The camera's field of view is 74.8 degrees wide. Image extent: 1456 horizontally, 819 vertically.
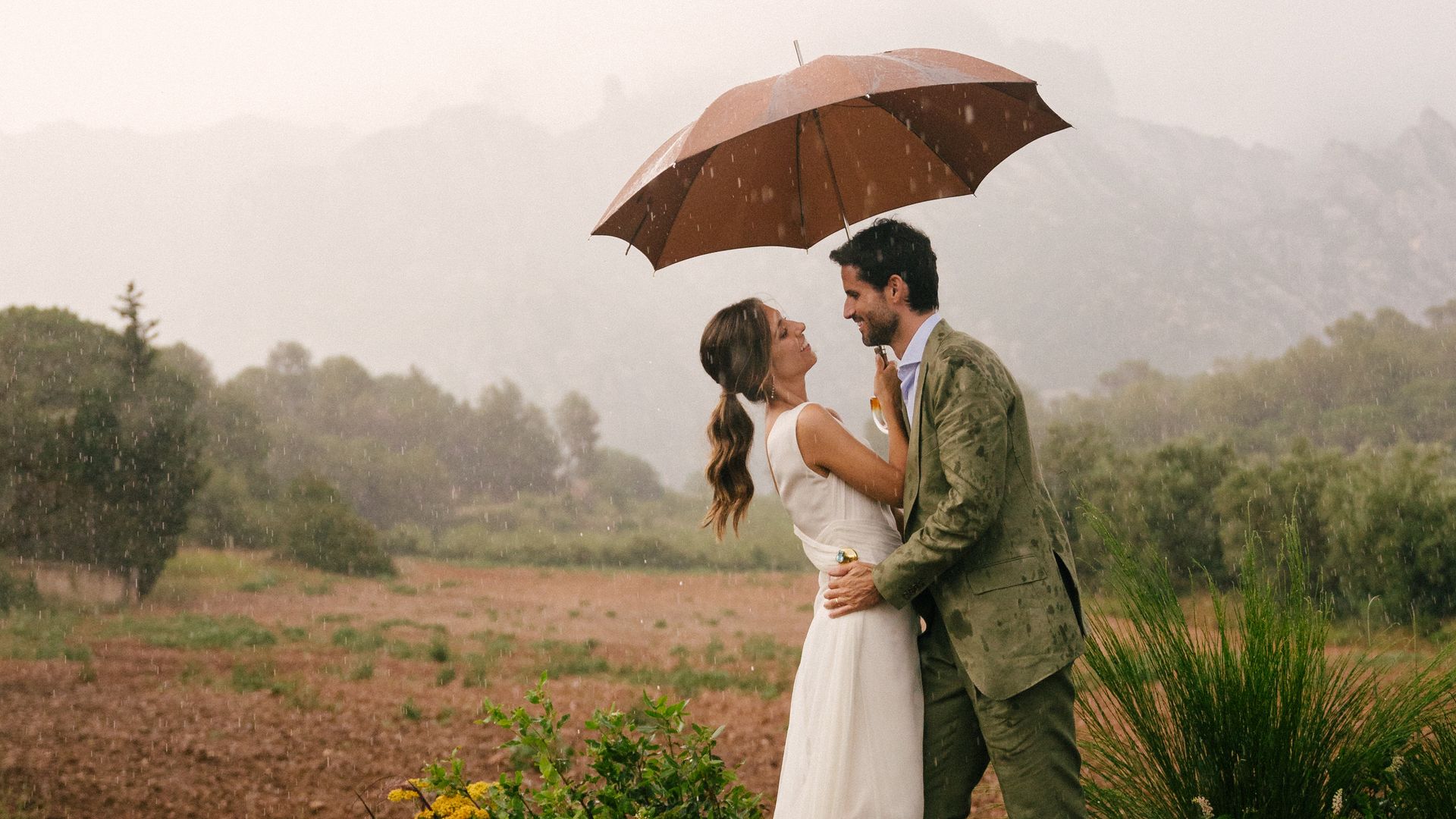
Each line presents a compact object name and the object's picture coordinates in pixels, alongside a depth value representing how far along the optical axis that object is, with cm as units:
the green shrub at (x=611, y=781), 306
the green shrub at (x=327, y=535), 1652
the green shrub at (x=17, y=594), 1290
